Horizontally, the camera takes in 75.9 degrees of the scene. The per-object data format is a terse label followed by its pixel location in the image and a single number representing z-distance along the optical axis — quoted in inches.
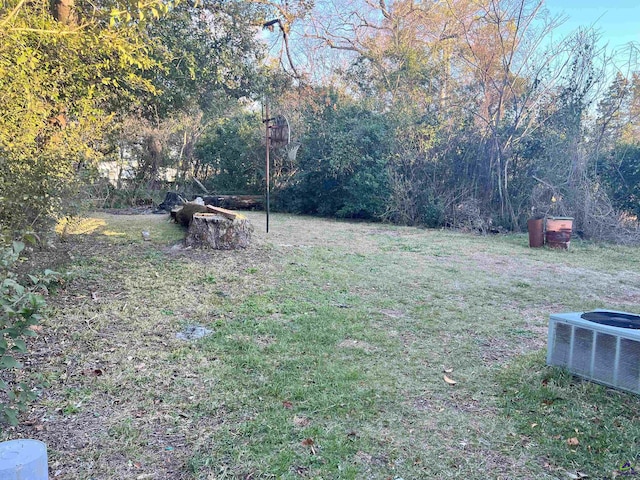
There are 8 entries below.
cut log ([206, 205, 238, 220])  221.4
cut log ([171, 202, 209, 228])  254.4
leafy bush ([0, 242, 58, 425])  54.4
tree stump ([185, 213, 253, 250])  211.3
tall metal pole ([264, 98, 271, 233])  300.7
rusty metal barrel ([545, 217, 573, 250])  276.7
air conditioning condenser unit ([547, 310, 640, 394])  82.2
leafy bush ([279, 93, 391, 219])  418.9
